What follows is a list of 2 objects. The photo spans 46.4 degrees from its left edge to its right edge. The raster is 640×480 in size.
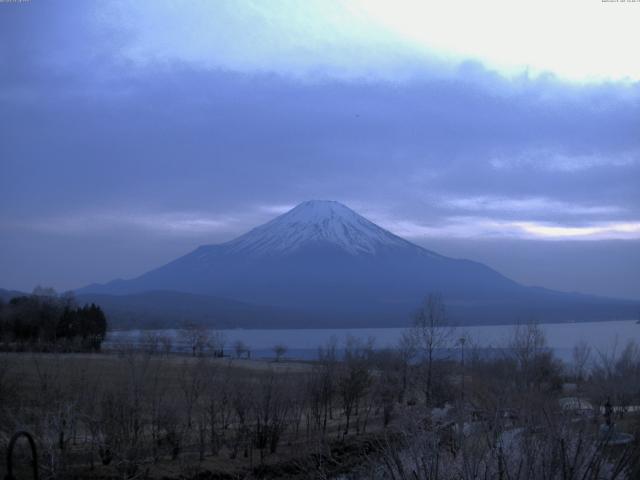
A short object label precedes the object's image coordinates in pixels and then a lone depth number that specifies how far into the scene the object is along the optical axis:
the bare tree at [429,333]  41.91
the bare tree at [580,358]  37.09
